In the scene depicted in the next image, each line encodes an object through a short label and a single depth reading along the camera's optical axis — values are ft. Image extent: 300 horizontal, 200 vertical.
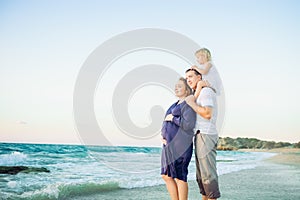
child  8.96
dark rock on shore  27.24
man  8.55
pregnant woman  8.93
